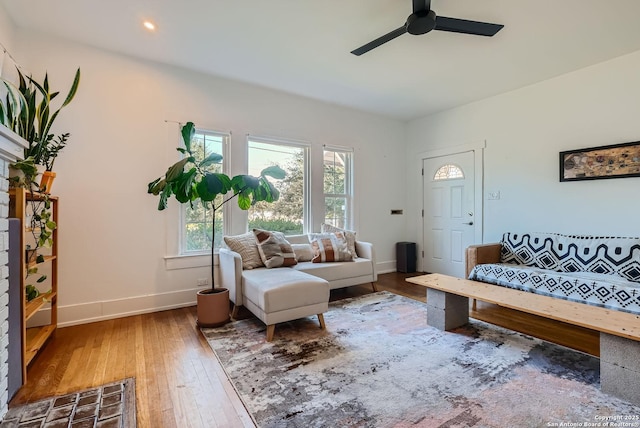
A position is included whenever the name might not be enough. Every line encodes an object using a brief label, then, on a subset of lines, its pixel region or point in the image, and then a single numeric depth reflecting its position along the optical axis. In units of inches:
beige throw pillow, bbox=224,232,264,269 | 126.9
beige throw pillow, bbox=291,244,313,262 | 149.3
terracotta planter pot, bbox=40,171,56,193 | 88.5
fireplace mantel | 61.6
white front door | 176.6
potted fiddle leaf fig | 101.8
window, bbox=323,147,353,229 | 179.8
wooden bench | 65.3
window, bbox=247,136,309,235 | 155.9
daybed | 97.7
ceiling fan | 81.1
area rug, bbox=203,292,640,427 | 61.3
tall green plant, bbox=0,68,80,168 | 84.7
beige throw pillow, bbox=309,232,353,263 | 145.6
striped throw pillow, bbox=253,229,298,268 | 128.3
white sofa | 98.0
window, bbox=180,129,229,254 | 136.3
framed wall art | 120.0
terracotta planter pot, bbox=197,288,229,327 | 108.5
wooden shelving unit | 73.3
